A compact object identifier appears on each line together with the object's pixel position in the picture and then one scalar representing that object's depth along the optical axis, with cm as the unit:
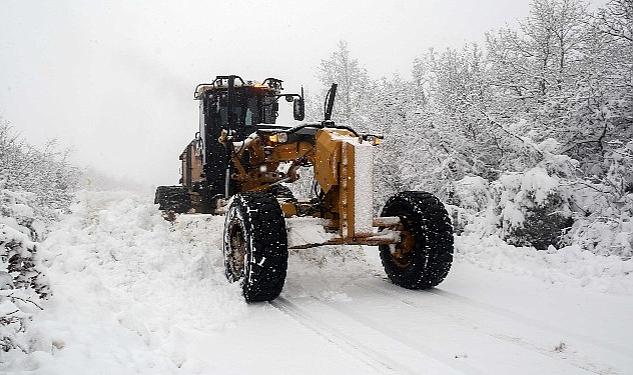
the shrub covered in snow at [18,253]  330
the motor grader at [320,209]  598
